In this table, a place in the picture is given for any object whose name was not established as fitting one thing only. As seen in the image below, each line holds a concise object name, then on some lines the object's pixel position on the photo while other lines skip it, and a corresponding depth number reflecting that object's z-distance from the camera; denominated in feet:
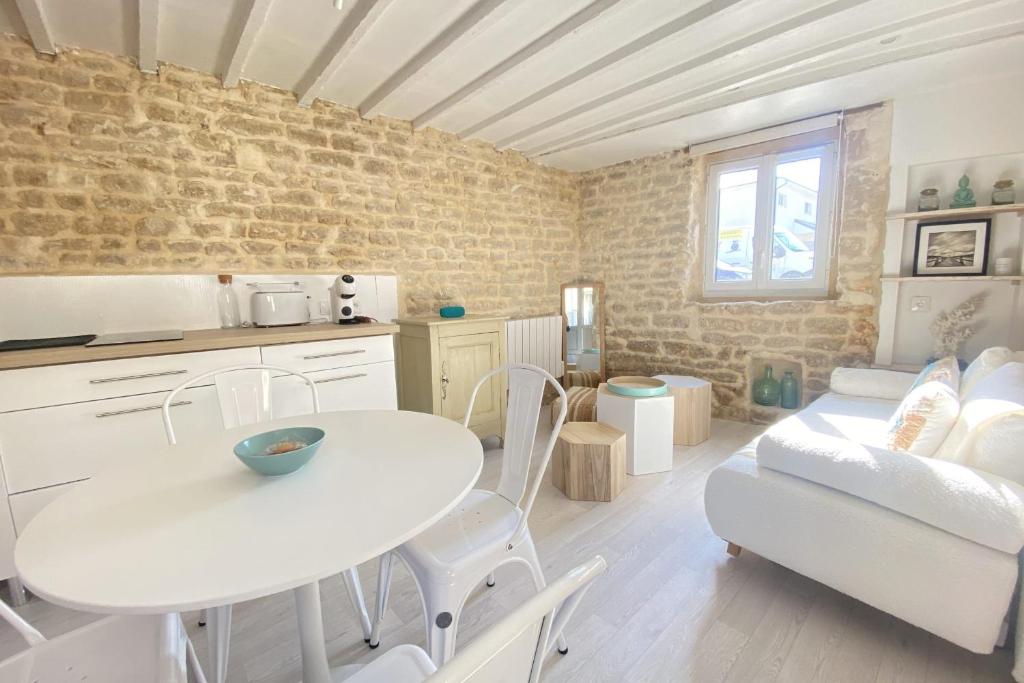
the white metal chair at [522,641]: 1.29
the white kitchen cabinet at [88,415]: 5.36
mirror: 14.90
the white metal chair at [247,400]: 4.79
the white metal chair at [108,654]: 2.72
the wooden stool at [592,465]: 7.80
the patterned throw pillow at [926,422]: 4.92
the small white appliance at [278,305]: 8.21
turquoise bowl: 3.09
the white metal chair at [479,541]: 3.75
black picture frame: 8.52
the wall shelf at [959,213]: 8.12
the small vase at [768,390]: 11.48
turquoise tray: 8.98
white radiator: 12.98
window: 10.84
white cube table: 8.89
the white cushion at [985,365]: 6.45
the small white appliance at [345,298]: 8.92
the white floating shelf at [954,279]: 8.26
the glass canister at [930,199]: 8.95
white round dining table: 2.13
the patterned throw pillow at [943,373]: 6.89
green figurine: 8.59
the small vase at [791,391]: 11.12
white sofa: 3.96
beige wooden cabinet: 9.32
